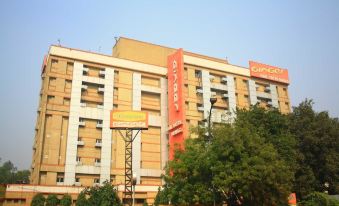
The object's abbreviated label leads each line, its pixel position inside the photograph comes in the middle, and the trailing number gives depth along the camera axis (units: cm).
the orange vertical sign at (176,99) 5203
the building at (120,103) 4925
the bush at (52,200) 4191
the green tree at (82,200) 4074
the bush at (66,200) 4238
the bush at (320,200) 2909
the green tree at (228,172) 2562
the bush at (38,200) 4136
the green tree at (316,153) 3938
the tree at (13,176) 8606
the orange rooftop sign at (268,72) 6538
